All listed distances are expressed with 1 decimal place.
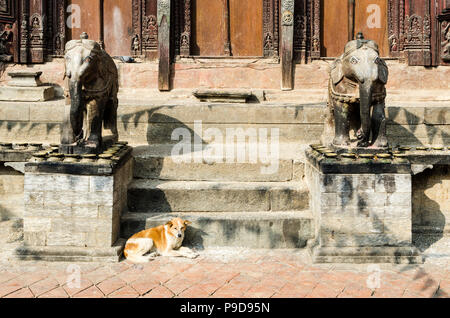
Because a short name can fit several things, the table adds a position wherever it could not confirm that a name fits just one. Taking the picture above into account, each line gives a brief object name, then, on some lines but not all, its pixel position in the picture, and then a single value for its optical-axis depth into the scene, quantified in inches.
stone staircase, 227.8
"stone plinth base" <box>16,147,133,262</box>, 213.0
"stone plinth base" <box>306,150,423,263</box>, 213.2
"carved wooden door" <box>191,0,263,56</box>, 421.4
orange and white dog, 212.2
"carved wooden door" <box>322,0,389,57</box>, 419.5
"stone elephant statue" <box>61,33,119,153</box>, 217.2
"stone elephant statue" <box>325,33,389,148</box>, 215.5
